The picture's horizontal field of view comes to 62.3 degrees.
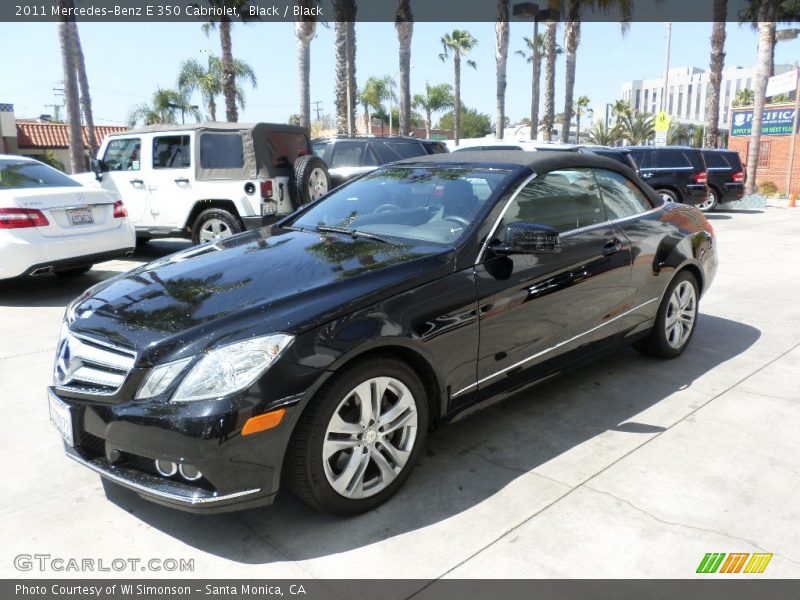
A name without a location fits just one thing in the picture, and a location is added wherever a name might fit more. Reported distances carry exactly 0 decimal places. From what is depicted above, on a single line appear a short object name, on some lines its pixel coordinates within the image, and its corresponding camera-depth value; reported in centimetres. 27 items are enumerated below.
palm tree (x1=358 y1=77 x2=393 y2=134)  6256
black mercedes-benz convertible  259
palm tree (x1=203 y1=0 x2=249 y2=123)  2248
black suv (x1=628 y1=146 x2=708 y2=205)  1576
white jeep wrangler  850
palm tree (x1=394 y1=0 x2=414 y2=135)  2608
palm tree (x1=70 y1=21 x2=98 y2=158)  2773
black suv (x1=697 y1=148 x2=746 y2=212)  1677
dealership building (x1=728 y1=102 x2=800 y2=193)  2681
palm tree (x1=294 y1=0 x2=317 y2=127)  2134
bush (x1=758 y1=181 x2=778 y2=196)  2532
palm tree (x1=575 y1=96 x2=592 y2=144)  7869
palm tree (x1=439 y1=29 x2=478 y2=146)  5200
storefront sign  2702
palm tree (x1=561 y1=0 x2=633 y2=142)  2781
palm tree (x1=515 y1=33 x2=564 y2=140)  3437
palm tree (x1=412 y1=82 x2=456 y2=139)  6862
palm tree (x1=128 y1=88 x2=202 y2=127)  4784
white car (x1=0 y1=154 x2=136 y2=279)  659
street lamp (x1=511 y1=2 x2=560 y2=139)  1948
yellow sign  2537
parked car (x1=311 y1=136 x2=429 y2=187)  1123
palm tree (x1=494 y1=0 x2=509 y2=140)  2911
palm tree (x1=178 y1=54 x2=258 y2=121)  4662
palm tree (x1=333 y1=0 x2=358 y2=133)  2177
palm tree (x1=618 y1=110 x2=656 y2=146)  6212
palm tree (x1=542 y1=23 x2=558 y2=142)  2795
